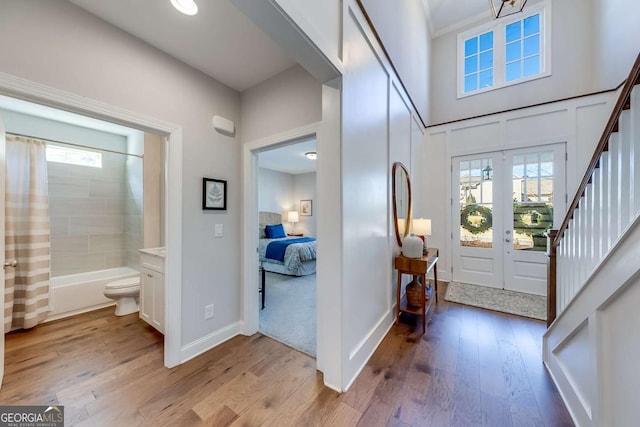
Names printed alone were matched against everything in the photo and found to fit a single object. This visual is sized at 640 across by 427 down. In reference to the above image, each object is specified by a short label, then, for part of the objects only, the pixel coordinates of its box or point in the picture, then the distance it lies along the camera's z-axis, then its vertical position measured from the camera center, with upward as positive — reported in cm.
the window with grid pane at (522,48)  371 +272
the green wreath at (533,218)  336 -7
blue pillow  593 -52
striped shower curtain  239 -25
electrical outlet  210 -92
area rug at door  284 -120
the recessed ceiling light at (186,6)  141 +129
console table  237 -62
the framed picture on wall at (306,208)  709 +12
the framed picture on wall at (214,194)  207 +16
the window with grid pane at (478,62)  401 +270
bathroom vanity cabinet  221 -76
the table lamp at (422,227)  279 -18
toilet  266 -96
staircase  94 -36
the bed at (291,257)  442 -89
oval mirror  259 +17
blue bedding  457 -75
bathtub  263 -100
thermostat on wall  215 +83
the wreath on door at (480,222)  373 -10
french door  337 -1
